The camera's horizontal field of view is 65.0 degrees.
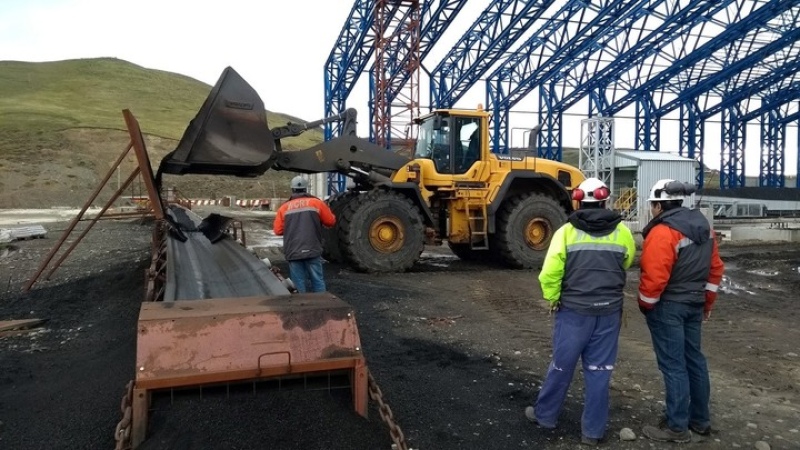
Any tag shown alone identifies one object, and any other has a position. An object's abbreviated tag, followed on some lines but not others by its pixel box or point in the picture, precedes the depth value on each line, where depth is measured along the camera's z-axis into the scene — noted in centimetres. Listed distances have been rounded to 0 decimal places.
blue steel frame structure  2259
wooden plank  640
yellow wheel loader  1003
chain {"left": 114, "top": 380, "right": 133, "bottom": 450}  287
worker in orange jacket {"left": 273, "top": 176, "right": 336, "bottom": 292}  660
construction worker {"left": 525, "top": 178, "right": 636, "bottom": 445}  390
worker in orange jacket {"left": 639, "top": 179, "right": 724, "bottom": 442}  391
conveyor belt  501
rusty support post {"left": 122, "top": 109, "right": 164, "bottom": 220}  681
